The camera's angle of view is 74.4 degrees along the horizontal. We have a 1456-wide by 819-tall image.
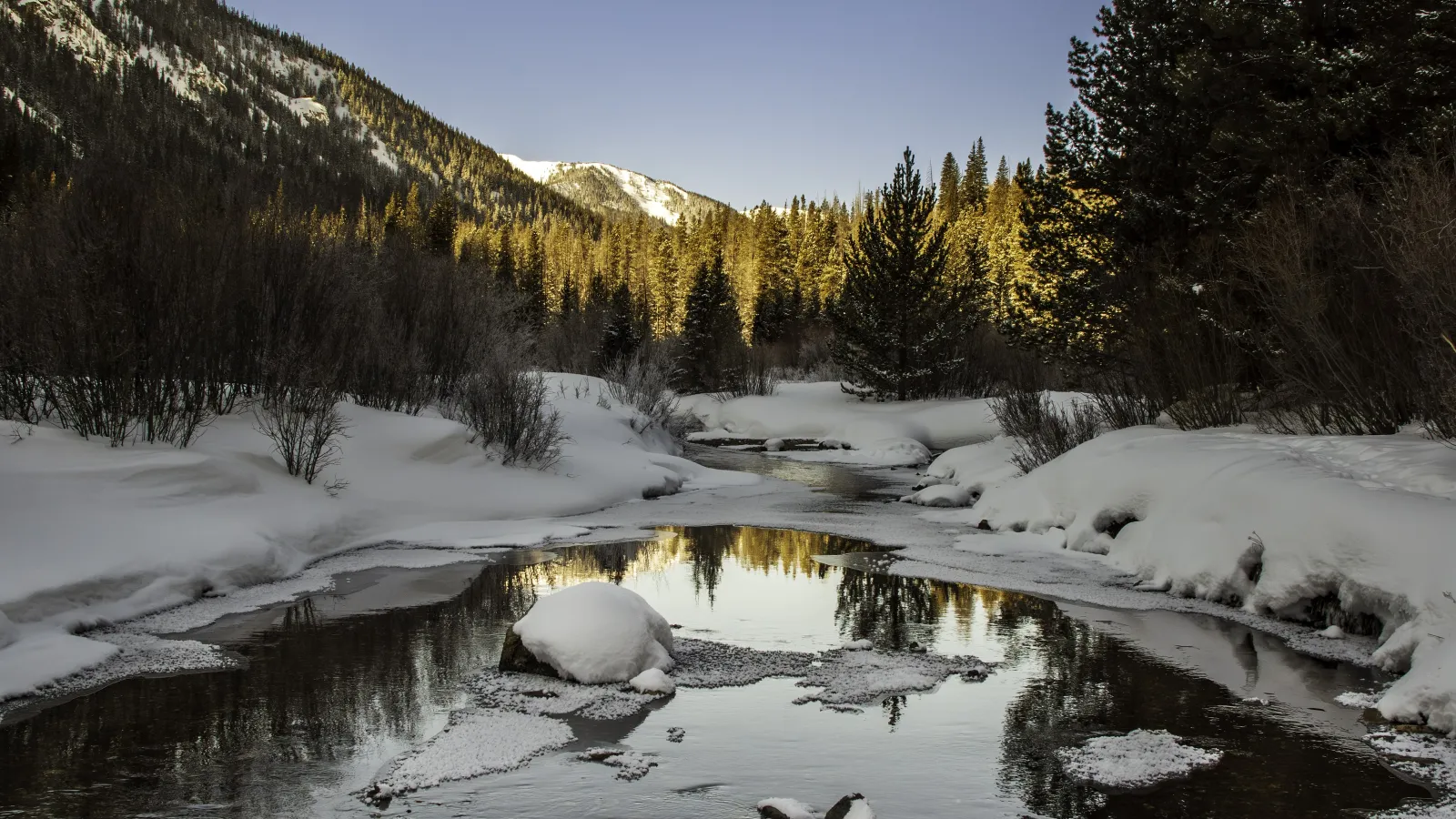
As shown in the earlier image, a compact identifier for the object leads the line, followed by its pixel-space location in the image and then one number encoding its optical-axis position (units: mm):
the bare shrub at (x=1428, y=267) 9062
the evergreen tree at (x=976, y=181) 84000
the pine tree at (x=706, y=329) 49625
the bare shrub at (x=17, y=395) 12055
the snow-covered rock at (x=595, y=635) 7414
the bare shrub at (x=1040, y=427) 17578
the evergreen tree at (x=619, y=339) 50188
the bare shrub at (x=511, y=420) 17609
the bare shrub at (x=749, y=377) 41969
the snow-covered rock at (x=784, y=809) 4930
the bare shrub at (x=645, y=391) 27469
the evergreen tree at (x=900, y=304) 33094
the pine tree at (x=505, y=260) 79444
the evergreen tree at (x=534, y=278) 76812
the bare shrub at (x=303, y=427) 13406
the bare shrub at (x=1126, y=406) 17078
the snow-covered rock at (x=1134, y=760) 5582
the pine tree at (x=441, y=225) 78750
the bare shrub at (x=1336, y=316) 11484
